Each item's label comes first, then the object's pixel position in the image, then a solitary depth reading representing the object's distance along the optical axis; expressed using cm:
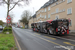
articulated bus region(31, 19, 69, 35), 1378
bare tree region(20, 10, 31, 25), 6261
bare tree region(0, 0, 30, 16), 1693
